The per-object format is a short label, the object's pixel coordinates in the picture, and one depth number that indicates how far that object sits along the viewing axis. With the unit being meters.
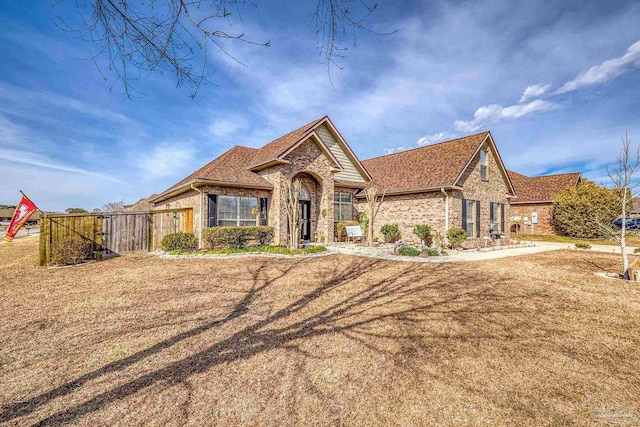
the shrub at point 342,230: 17.30
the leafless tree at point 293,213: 13.27
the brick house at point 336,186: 14.12
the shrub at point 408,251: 11.87
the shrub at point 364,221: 17.66
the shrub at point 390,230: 17.17
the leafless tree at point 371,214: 15.16
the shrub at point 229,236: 12.57
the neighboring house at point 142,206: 37.99
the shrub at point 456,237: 14.80
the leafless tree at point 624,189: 8.78
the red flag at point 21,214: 10.25
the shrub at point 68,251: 9.90
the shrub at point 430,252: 12.02
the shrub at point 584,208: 22.55
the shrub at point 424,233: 15.62
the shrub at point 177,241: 12.98
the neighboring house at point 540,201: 25.62
